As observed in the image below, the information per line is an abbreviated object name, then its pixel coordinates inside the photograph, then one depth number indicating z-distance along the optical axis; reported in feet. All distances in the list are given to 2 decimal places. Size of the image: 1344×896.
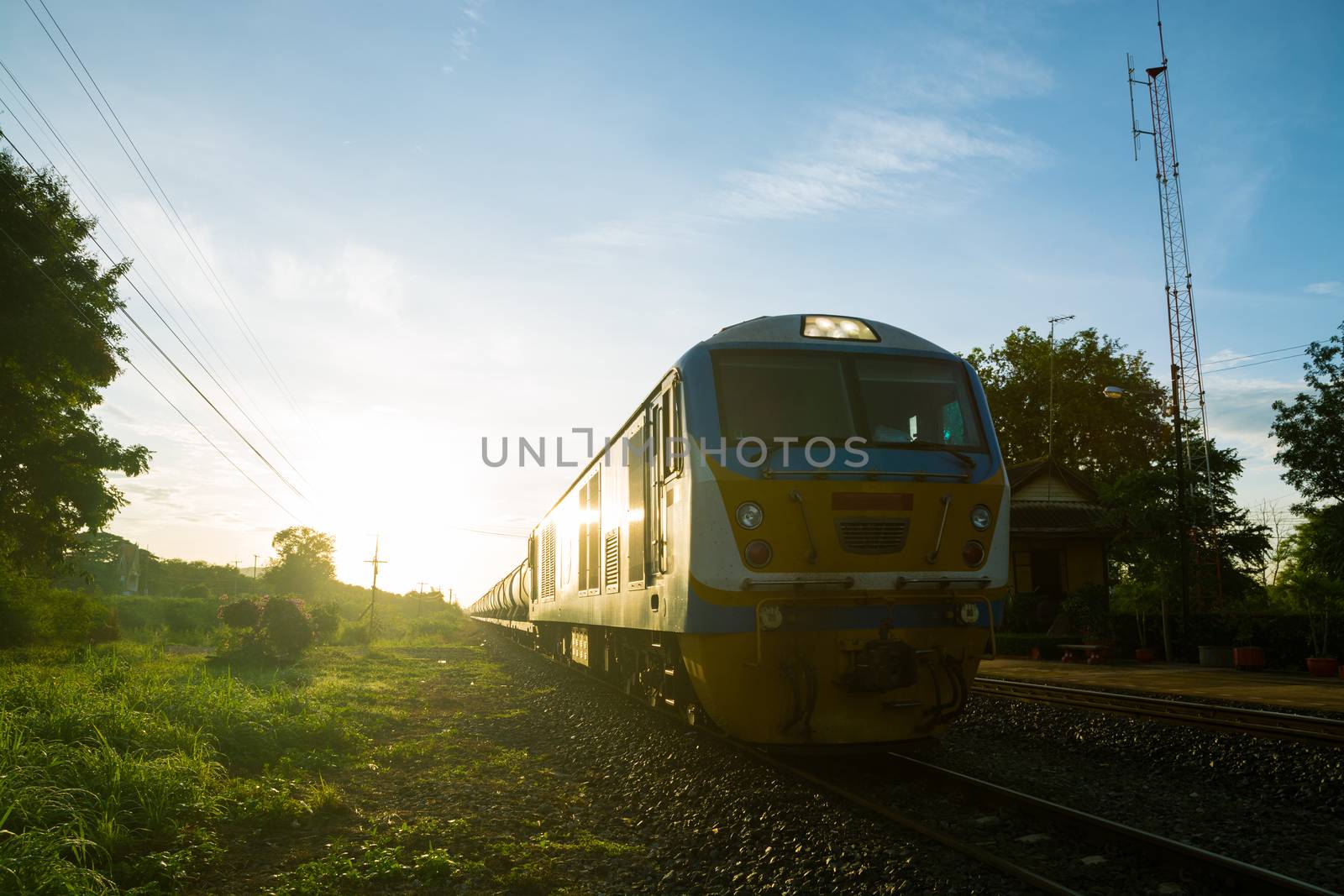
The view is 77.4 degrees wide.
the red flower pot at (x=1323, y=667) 50.80
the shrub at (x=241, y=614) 82.53
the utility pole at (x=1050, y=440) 95.76
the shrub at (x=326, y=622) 96.84
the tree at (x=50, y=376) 70.13
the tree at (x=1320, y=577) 55.11
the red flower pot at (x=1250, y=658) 56.29
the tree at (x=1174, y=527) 66.64
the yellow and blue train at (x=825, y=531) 20.26
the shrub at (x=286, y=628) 72.54
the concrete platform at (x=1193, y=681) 38.27
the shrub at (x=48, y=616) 80.18
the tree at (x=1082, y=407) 133.49
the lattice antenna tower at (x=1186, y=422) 68.49
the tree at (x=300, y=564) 267.39
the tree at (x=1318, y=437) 79.46
